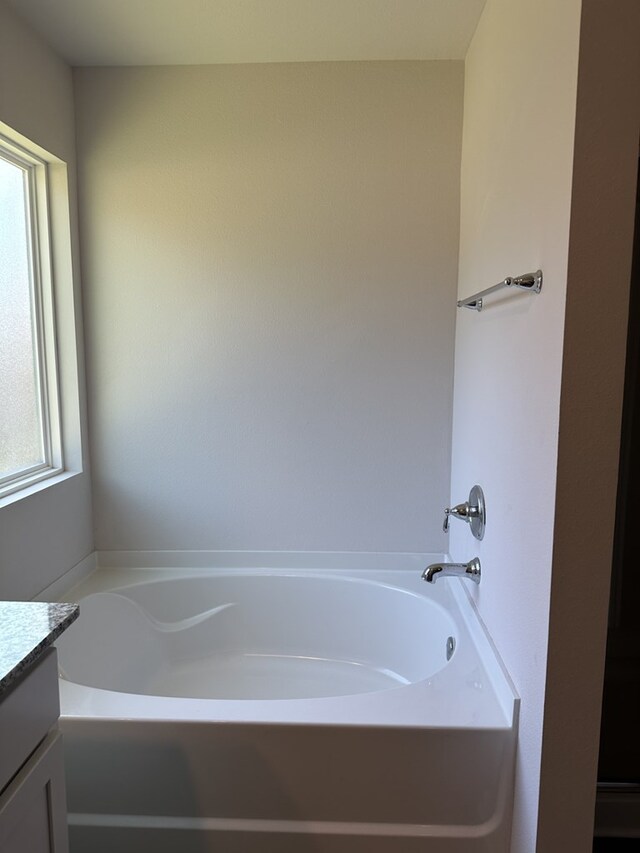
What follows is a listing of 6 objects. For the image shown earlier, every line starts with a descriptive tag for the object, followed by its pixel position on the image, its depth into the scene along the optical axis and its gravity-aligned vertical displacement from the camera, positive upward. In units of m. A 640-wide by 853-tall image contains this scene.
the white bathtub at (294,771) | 1.40 -0.97
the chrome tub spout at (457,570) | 1.79 -0.65
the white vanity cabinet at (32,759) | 0.87 -0.63
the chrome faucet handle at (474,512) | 1.77 -0.47
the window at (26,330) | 1.98 +0.09
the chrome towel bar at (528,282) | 1.25 +0.16
